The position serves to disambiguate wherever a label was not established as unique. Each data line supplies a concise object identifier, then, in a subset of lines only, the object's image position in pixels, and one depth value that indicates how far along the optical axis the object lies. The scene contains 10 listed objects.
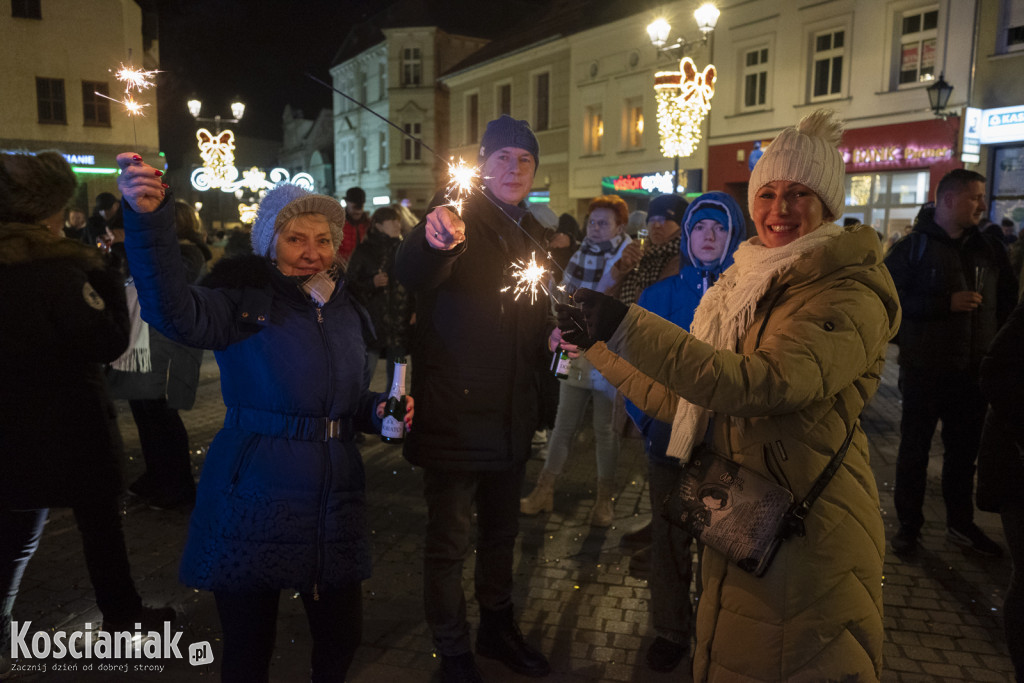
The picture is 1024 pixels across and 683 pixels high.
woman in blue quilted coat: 2.36
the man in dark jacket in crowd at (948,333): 4.54
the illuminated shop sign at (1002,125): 14.16
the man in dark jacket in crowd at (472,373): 3.09
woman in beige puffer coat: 1.83
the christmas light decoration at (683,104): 11.12
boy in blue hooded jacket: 3.42
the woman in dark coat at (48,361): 2.90
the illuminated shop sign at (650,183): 20.70
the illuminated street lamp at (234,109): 11.47
